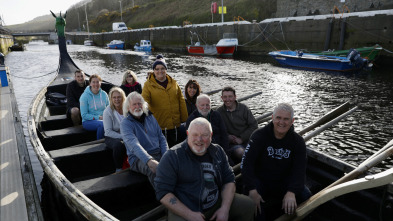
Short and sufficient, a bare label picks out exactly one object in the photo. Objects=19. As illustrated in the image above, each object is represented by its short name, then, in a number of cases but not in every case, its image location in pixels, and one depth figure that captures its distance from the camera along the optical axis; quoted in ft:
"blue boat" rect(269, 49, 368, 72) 62.90
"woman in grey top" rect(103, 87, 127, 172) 15.92
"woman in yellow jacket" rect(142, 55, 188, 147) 16.66
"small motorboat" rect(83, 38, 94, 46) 236.22
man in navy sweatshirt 10.75
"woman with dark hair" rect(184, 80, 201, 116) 18.44
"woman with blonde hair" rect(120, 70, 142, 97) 21.24
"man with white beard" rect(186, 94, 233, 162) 14.61
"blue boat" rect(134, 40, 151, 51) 156.35
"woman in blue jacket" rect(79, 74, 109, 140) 19.12
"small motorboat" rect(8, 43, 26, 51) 167.59
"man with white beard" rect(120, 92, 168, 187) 12.37
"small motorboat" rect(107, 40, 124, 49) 181.98
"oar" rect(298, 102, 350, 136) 17.48
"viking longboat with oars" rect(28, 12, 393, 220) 11.50
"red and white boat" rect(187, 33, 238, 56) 109.09
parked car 224.33
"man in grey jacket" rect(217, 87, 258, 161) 16.69
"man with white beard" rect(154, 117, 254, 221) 8.93
